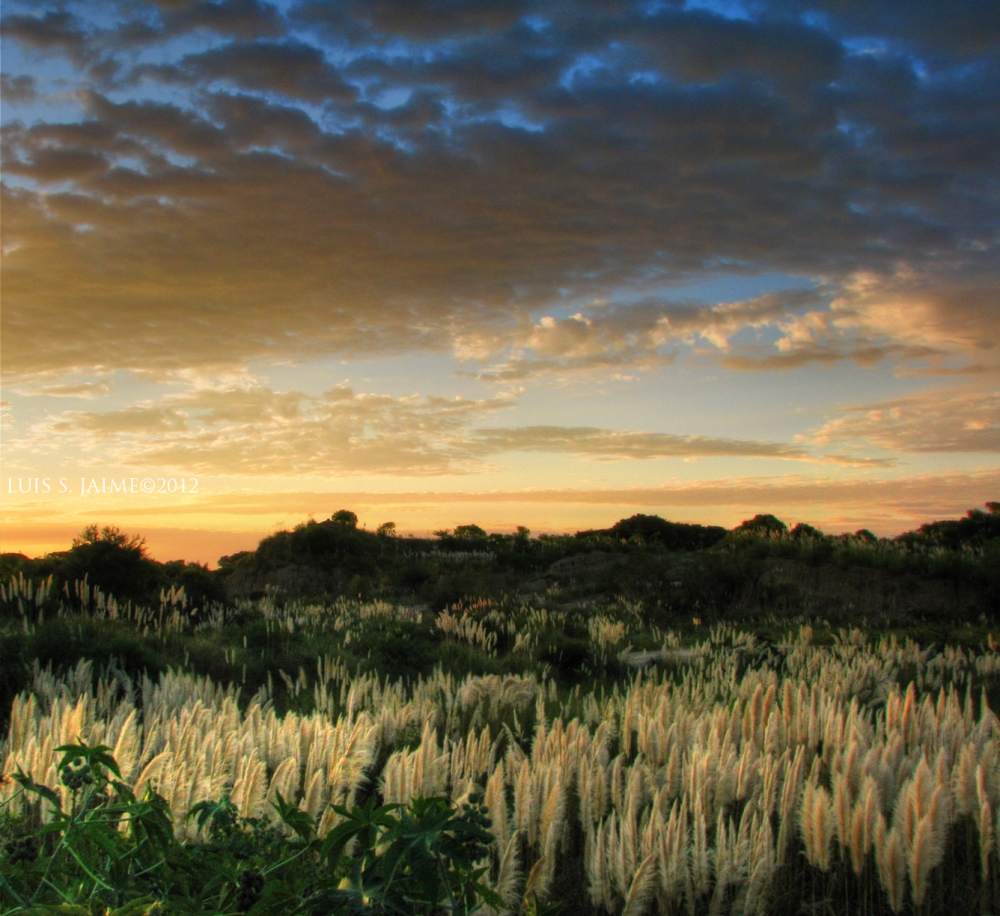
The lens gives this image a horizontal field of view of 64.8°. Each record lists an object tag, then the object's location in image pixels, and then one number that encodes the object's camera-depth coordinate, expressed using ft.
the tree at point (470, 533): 148.07
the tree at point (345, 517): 135.31
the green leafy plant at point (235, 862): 7.06
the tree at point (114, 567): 52.11
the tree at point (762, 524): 120.20
